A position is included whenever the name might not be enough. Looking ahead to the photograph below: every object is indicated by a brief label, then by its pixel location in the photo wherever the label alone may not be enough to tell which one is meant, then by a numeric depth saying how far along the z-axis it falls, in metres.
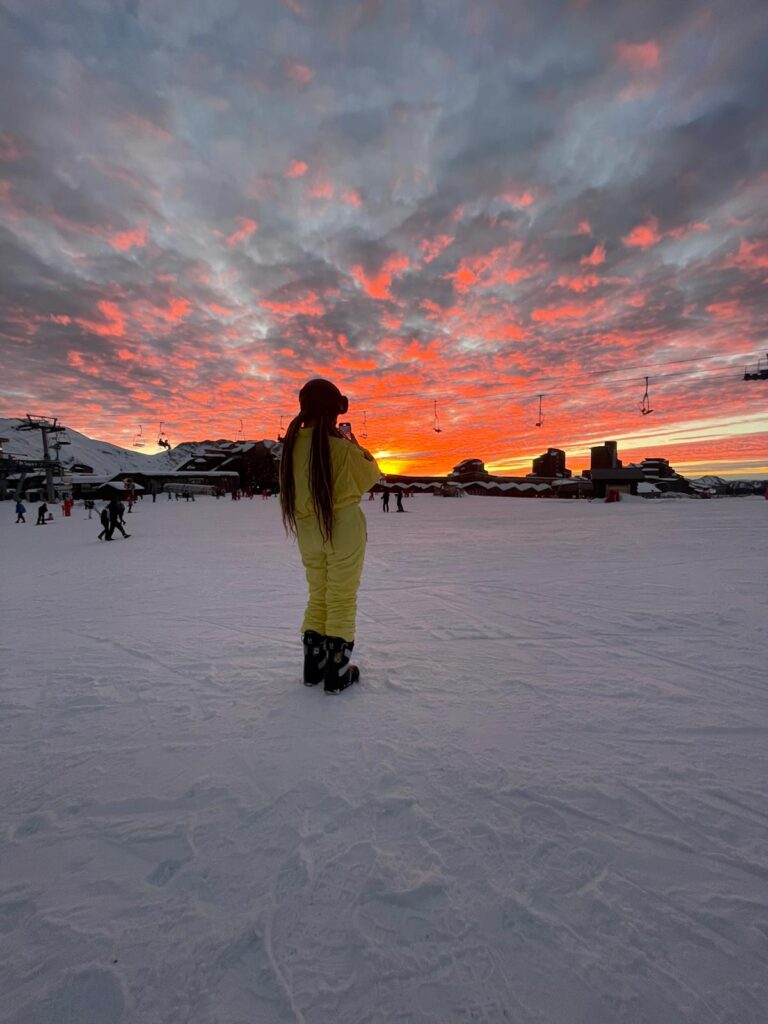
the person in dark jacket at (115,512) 12.62
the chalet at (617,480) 43.28
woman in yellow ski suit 2.67
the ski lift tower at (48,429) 45.07
